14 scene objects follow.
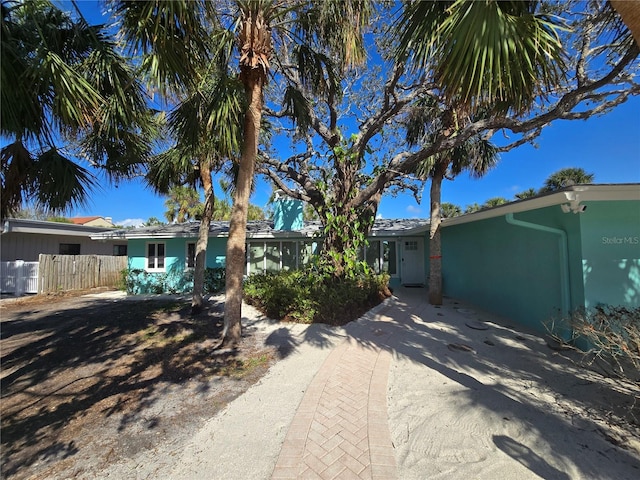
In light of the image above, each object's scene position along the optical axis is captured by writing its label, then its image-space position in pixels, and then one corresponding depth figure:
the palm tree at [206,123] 5.18
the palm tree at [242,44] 4.11
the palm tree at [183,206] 21.32
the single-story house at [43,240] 14.79
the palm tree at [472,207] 27.96
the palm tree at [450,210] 28.34
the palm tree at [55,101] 3.16
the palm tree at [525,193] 20.84
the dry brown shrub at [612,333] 2.97
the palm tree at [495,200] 23.53
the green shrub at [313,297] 7.32
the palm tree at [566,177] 18.34
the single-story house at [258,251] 13.30
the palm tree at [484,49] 2.61
